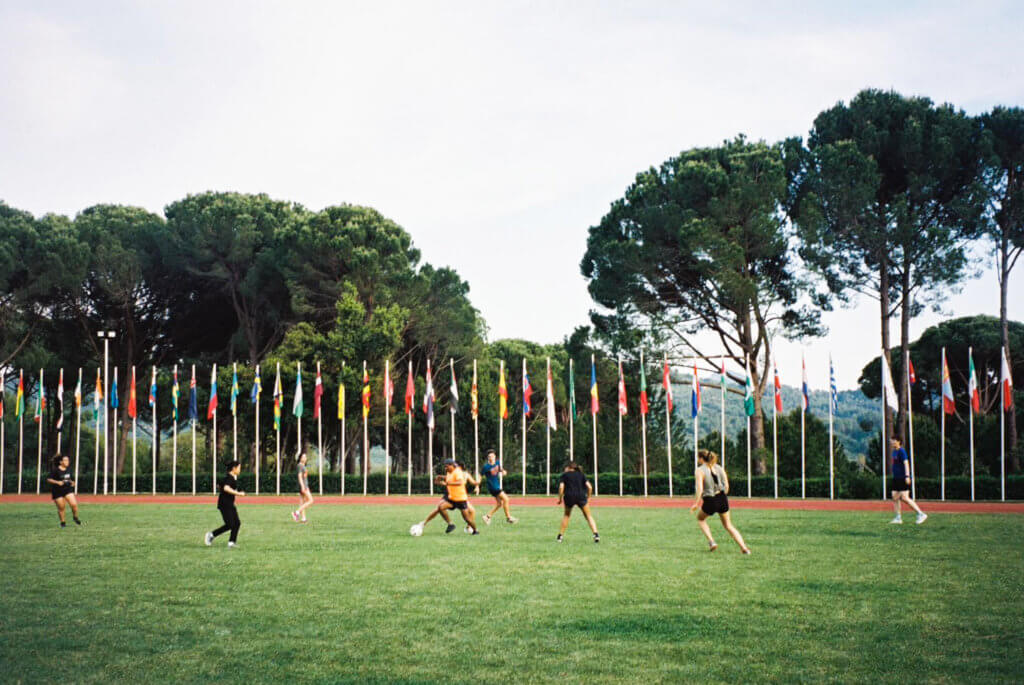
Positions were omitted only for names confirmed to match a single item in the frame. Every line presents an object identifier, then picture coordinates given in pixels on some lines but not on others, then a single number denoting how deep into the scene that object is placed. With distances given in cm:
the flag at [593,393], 4331
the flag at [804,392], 3978
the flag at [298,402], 4598
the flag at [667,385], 4200
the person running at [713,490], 1527
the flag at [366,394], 4706
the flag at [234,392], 4785
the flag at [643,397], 4216
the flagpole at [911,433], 3972
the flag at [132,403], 4741
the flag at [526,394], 4344
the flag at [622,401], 4230
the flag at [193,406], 4746
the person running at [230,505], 1727
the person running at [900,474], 2094
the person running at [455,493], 1988
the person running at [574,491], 1811
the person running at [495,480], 2294
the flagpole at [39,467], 4941
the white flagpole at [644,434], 4312
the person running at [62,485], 2267
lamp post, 4759
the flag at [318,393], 4634
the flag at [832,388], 3916
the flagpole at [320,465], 4859
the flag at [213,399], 4691
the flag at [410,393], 4653
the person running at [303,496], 2505
